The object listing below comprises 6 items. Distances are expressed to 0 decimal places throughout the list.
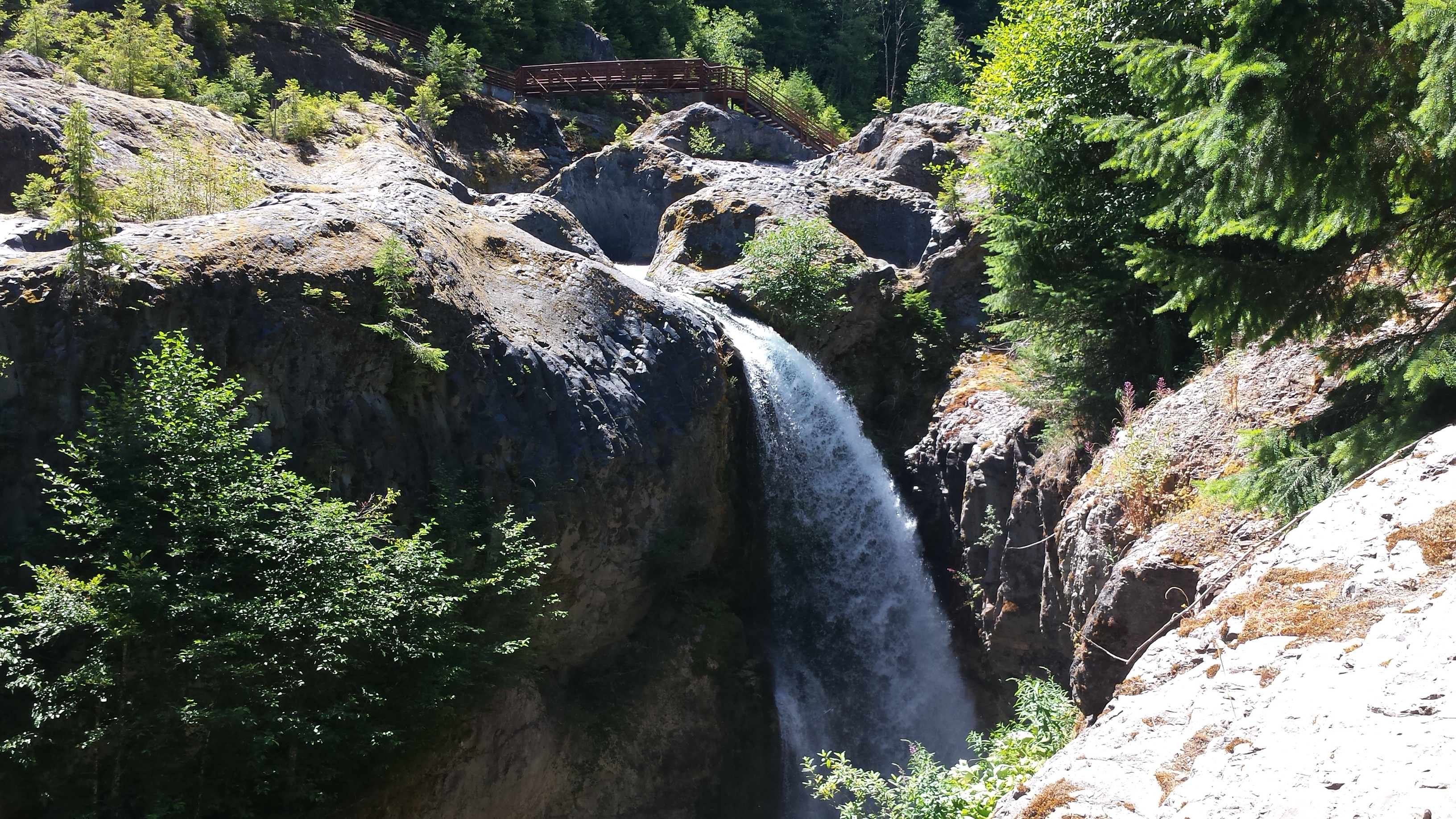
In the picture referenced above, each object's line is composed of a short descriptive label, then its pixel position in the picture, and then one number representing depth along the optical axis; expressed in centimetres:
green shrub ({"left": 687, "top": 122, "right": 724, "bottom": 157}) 2270
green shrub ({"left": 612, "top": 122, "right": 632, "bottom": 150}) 2200
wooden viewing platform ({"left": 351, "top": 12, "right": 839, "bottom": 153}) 2702
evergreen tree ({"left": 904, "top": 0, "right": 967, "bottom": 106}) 3484
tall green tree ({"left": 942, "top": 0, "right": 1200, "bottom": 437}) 1070
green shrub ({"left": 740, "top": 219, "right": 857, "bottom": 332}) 1633
